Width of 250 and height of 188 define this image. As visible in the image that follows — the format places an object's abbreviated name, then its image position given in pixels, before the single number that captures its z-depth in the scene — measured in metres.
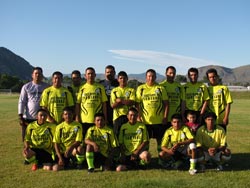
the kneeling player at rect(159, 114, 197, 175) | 6.70
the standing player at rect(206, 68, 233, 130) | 7.06
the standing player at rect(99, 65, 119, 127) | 7.54
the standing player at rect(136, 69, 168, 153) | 6.98
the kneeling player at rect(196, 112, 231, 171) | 6.70
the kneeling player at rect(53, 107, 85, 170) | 6.71
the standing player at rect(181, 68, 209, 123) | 7.16
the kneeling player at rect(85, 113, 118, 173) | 6.66
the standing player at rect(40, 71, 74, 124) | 6.98
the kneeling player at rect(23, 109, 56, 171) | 6.87
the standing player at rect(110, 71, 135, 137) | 7.02
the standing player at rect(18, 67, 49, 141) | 7.38
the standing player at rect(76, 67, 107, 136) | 6.94
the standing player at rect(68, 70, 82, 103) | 7.56
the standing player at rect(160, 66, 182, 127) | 7.23
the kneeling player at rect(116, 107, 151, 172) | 6.71
